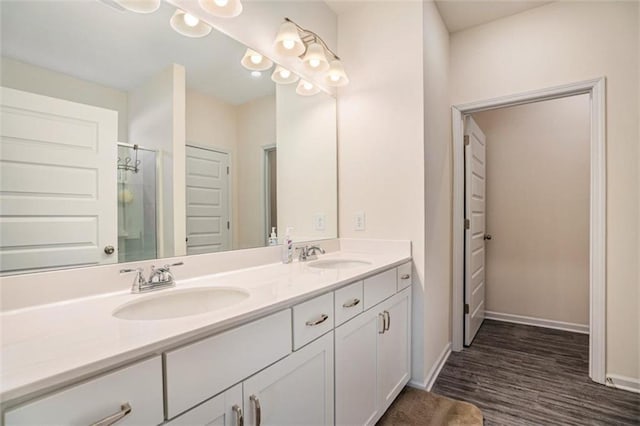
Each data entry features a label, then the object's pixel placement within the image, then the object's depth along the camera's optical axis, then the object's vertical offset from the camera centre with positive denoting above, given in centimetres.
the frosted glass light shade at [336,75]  200 +88
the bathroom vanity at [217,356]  55 -34
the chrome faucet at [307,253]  186 -26
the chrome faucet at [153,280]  107 -24
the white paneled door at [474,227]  256 -15
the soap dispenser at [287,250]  175 -22
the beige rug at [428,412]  163 -110
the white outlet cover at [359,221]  217 -7
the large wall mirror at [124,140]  90 +27
